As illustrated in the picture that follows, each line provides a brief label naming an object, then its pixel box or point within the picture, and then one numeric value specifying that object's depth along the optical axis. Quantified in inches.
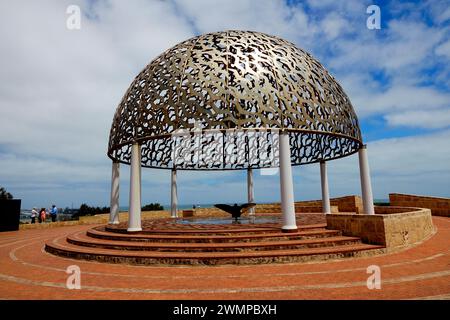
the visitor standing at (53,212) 1061.8
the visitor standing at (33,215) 1034.1
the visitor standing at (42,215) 1034.1
